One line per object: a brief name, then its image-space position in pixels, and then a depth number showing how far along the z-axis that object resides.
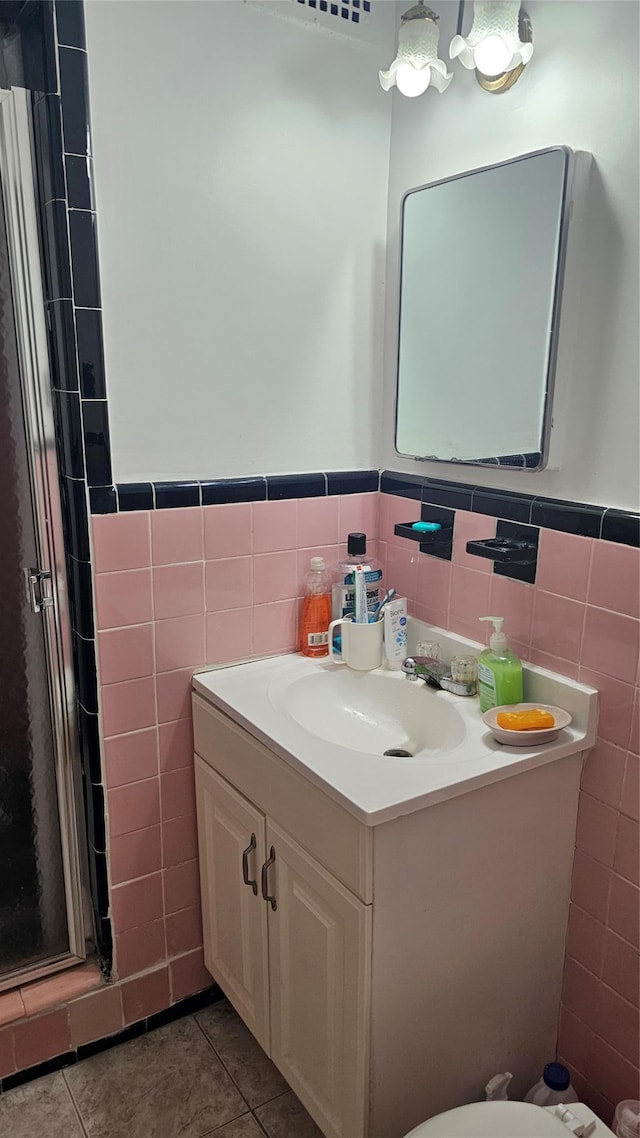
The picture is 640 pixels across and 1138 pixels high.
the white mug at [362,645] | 1.57
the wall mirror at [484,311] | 1.26
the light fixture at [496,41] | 1.20
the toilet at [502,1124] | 1.08
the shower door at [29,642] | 1.33
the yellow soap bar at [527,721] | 1.24
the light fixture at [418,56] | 1.32
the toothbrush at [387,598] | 1.59
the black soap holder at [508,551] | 1.36
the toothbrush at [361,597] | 1.58
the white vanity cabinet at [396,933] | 1.15
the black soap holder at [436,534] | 1.54
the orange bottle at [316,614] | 1.64
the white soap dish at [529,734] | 1.23
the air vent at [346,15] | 1.42
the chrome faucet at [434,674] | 1.45
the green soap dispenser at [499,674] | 1.35
